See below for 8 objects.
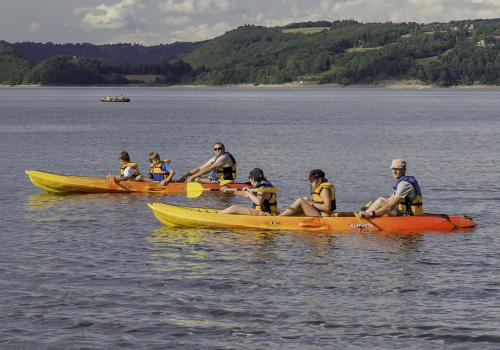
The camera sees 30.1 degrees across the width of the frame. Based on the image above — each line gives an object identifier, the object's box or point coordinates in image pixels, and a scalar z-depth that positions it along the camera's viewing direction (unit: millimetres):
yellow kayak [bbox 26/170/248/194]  37438
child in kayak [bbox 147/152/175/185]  37719
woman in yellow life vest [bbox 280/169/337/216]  26883
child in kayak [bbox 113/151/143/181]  37219
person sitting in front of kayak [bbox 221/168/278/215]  27203
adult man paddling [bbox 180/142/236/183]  36875
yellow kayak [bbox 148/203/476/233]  27062
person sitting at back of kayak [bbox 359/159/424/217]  26359
